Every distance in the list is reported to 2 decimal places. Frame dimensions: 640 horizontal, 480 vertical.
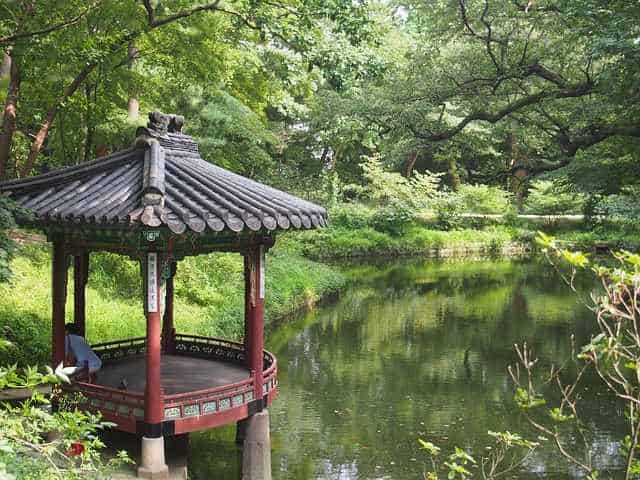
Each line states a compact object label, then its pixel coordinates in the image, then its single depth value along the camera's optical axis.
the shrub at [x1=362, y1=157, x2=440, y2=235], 41.38
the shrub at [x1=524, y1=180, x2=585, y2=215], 45.75
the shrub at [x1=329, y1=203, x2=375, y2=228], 40.34
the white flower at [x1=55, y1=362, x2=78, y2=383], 3.82
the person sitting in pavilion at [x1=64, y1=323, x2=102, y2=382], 9.70
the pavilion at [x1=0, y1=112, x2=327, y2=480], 8.09
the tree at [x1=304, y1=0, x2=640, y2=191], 18.95
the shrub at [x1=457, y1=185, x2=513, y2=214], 46.12
